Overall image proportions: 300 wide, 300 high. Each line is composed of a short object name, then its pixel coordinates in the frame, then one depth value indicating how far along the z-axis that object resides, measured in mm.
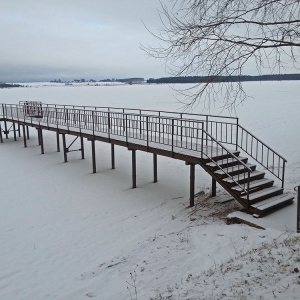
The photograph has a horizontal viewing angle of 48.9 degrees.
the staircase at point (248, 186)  8016
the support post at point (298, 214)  6741
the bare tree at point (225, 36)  5395
